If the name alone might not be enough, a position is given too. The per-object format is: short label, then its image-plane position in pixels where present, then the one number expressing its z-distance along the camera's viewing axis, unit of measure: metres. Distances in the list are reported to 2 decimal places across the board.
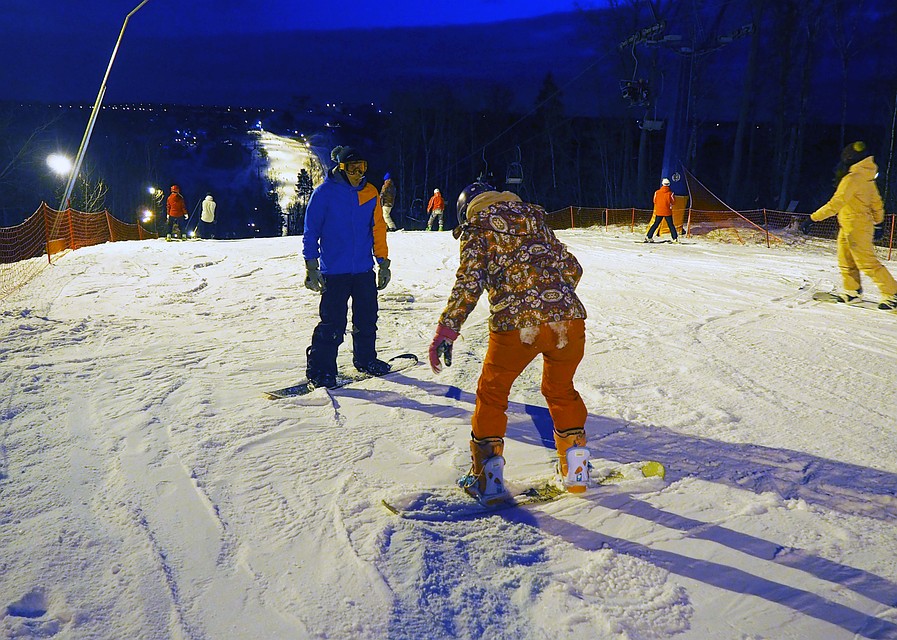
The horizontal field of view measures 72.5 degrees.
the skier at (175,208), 16.81
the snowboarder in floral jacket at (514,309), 2.78
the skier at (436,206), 20.27
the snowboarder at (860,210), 7.00
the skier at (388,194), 13.70
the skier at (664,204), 14.05
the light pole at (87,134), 12.52
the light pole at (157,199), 20.05
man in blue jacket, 4.41
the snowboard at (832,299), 7.29
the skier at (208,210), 18.83
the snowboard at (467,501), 2.86
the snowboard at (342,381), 4.45
